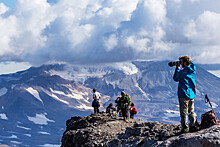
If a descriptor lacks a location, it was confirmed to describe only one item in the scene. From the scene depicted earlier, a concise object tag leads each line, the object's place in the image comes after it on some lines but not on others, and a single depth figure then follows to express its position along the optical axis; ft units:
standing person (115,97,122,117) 91.94
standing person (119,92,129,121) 83.92
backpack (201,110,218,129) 44.77
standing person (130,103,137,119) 93.70
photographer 43.37
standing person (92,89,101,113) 100.73
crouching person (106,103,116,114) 111.24
